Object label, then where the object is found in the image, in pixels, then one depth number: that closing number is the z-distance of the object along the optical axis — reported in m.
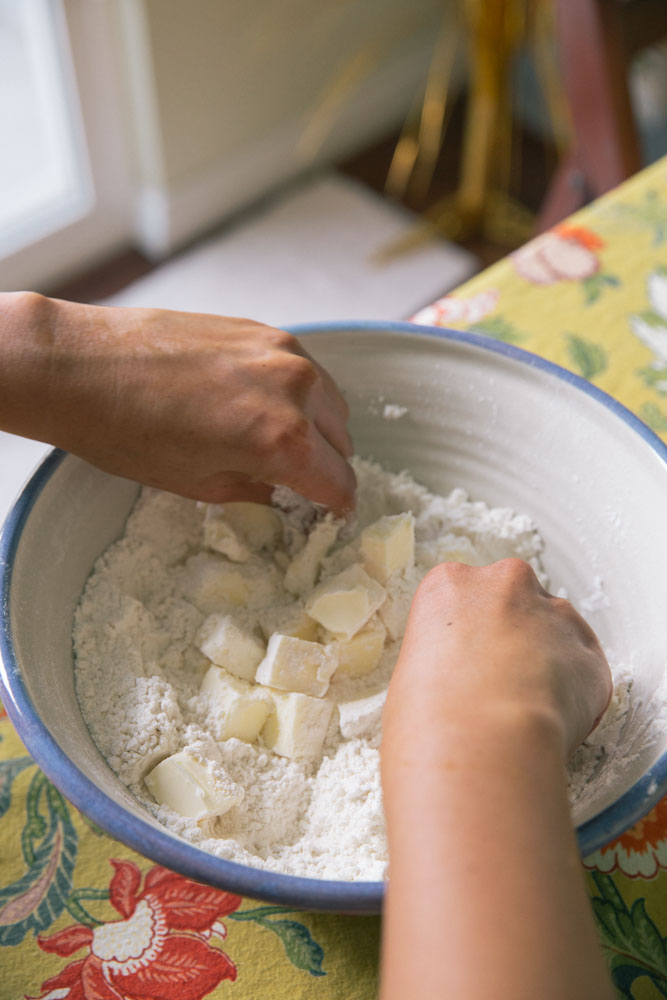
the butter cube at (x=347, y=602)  0.67
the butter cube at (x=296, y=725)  0.63
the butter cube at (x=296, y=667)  0.65
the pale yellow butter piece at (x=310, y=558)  0.73
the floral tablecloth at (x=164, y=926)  0.57
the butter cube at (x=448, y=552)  0.72
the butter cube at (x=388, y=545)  0.69
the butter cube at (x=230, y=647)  0.67
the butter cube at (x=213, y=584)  0.70
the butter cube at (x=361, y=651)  0.67
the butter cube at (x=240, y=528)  0.72
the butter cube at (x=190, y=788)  0.57
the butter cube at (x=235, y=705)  0.64
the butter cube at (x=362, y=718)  0.63
